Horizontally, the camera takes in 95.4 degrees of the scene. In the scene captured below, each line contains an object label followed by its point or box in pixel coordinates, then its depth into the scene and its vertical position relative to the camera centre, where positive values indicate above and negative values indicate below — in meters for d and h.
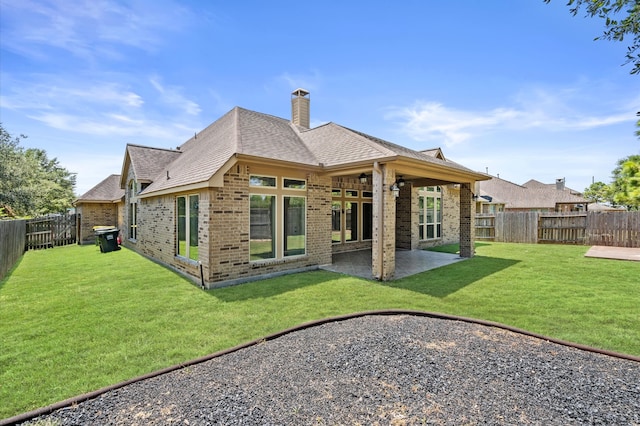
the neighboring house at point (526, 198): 33.50 +1.86
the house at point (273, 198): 7.57 +0.47
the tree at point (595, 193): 46.25 +3.52
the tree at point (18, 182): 19.98 +2.27
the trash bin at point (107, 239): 14.21 -1.33
